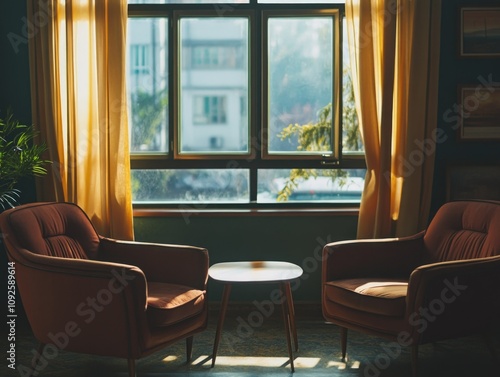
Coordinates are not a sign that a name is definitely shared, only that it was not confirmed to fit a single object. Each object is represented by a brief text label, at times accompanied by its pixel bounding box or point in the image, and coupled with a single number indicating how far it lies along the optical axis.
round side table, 3.67
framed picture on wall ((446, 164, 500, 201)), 4.62
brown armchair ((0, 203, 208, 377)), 3.25
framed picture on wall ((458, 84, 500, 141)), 4.60
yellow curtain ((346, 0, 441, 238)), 4.45
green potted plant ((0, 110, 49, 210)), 3.94
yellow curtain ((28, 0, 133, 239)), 4.45
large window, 4.72
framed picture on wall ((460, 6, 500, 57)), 4.57
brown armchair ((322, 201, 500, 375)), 3.39
